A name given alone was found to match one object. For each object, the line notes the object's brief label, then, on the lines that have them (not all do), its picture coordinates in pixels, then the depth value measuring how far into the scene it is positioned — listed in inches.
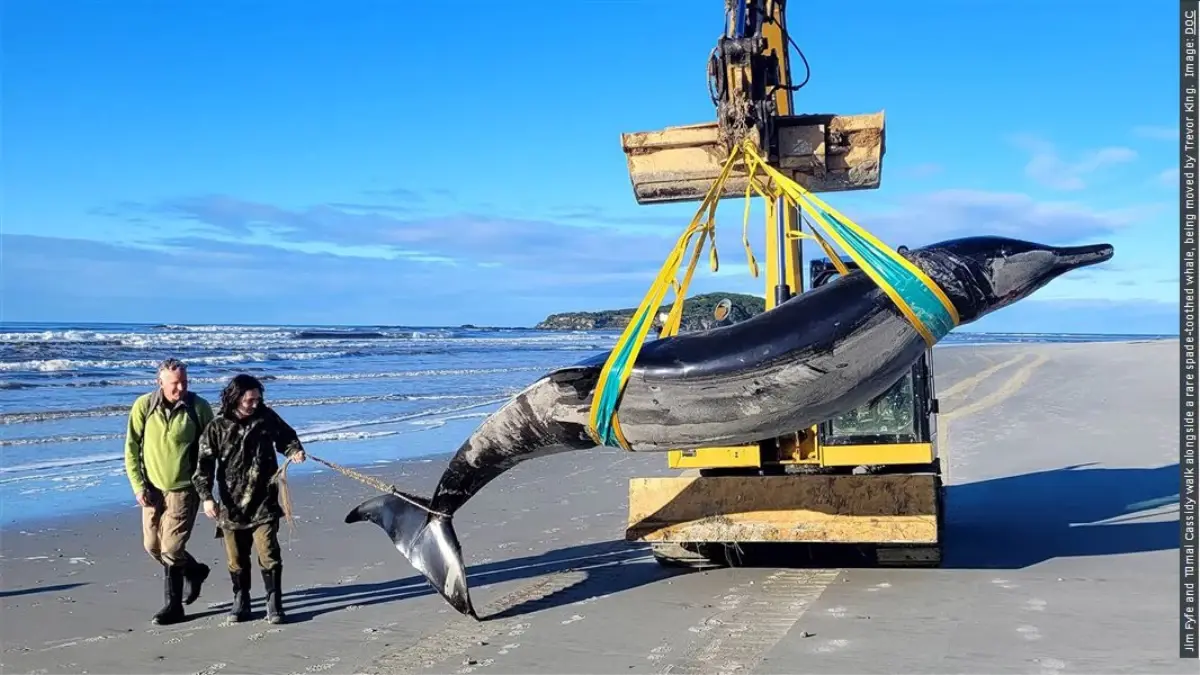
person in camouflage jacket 284.5
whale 215.5
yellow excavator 279.6
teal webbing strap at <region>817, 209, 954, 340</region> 213.3
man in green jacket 291.0
